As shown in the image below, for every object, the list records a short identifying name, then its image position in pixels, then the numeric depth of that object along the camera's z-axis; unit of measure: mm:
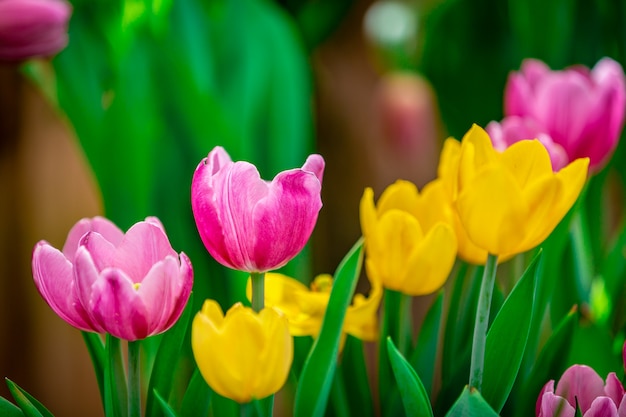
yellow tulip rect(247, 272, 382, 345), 1243
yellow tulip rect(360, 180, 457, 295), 1210
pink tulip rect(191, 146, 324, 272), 1144
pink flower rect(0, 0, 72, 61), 1372
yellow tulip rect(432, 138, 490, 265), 1215
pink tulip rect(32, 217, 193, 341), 1135
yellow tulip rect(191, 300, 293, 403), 1140
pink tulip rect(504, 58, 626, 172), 1284
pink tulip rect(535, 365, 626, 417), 1171
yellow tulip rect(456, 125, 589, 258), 1156
